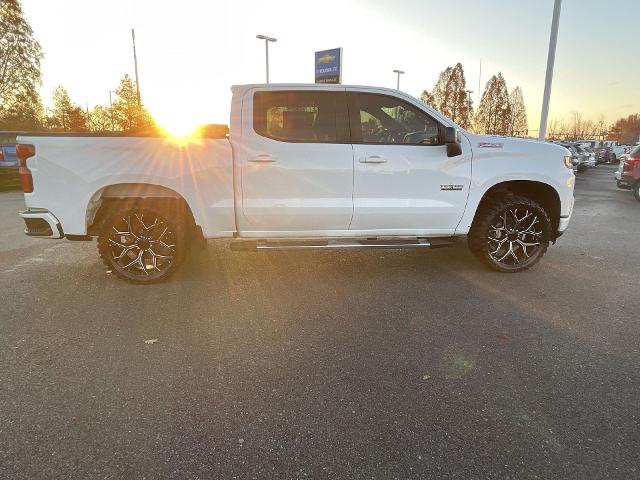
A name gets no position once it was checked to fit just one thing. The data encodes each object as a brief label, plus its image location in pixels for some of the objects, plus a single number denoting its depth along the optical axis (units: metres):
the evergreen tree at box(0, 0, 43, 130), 29.41
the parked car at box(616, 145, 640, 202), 11.85
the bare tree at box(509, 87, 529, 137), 66.08
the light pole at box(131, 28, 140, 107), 28.31
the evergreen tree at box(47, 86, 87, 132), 49.31
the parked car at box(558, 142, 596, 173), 20.87
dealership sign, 18.30
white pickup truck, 3.92
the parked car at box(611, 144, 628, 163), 33.41
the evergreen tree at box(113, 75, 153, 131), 28.25
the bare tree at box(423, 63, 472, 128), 54.78
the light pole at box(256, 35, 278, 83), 24.28
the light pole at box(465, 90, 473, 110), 54.86
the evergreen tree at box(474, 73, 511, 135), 58.78
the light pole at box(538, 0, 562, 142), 13.19
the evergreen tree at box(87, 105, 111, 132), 48.09
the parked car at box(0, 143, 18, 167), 17.46
